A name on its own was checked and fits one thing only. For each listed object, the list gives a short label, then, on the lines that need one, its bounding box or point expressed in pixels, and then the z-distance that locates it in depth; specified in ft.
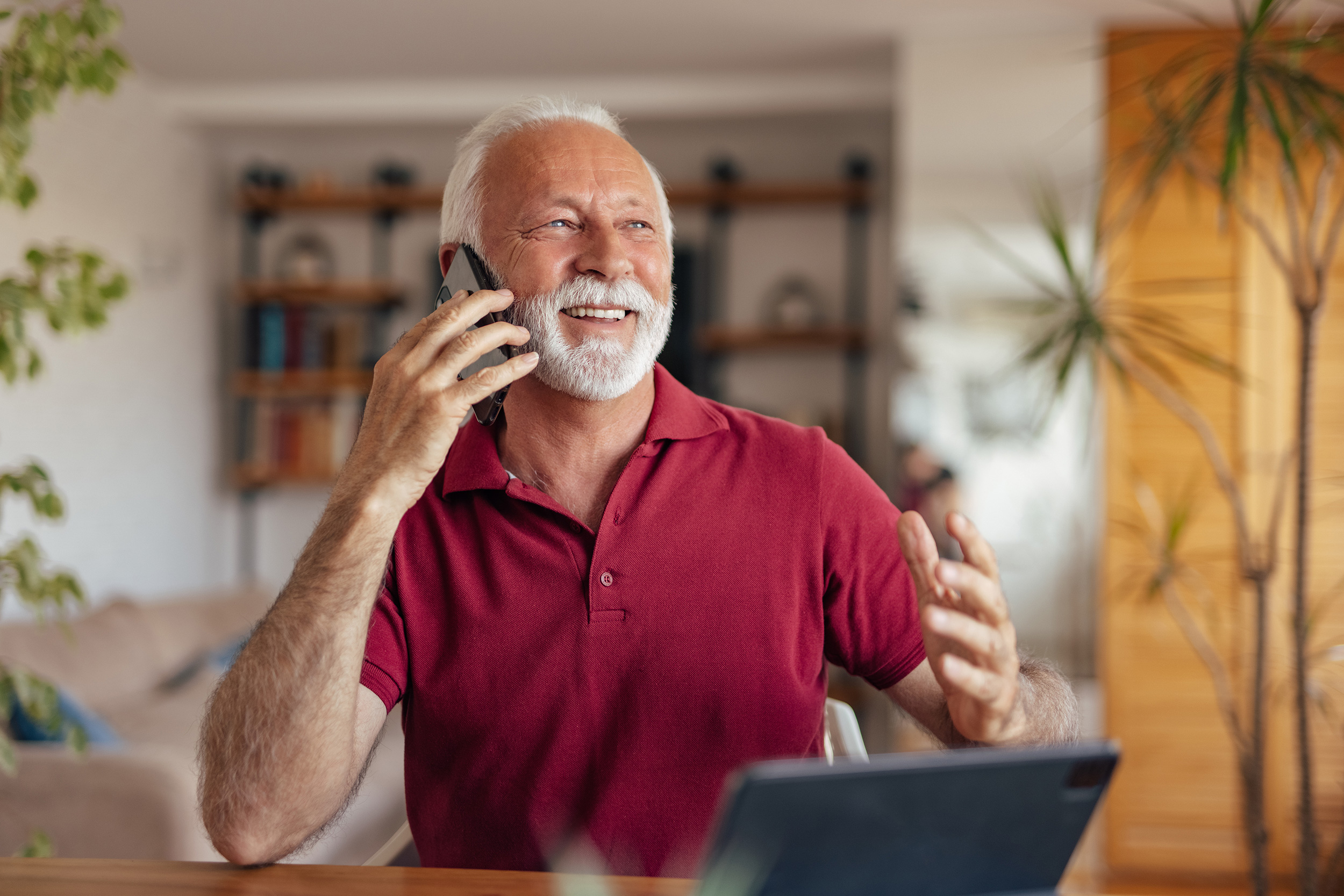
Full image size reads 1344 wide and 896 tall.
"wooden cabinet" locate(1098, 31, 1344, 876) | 11.34
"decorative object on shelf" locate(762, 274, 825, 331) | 15.07
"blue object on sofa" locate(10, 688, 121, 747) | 7.79
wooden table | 3.00
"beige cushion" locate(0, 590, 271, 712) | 9.87
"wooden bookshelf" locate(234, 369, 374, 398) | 15.48
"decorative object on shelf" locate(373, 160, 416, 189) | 15.64
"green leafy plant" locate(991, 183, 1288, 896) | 6.89
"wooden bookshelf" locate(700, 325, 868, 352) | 14.69
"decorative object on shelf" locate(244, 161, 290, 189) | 15.83
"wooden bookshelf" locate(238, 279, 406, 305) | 15.44
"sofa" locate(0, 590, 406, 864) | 6.89
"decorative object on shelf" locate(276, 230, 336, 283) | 15.84
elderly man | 3.58
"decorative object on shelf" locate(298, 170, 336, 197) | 15.74
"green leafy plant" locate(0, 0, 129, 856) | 5.14
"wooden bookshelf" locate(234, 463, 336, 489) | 15.58
